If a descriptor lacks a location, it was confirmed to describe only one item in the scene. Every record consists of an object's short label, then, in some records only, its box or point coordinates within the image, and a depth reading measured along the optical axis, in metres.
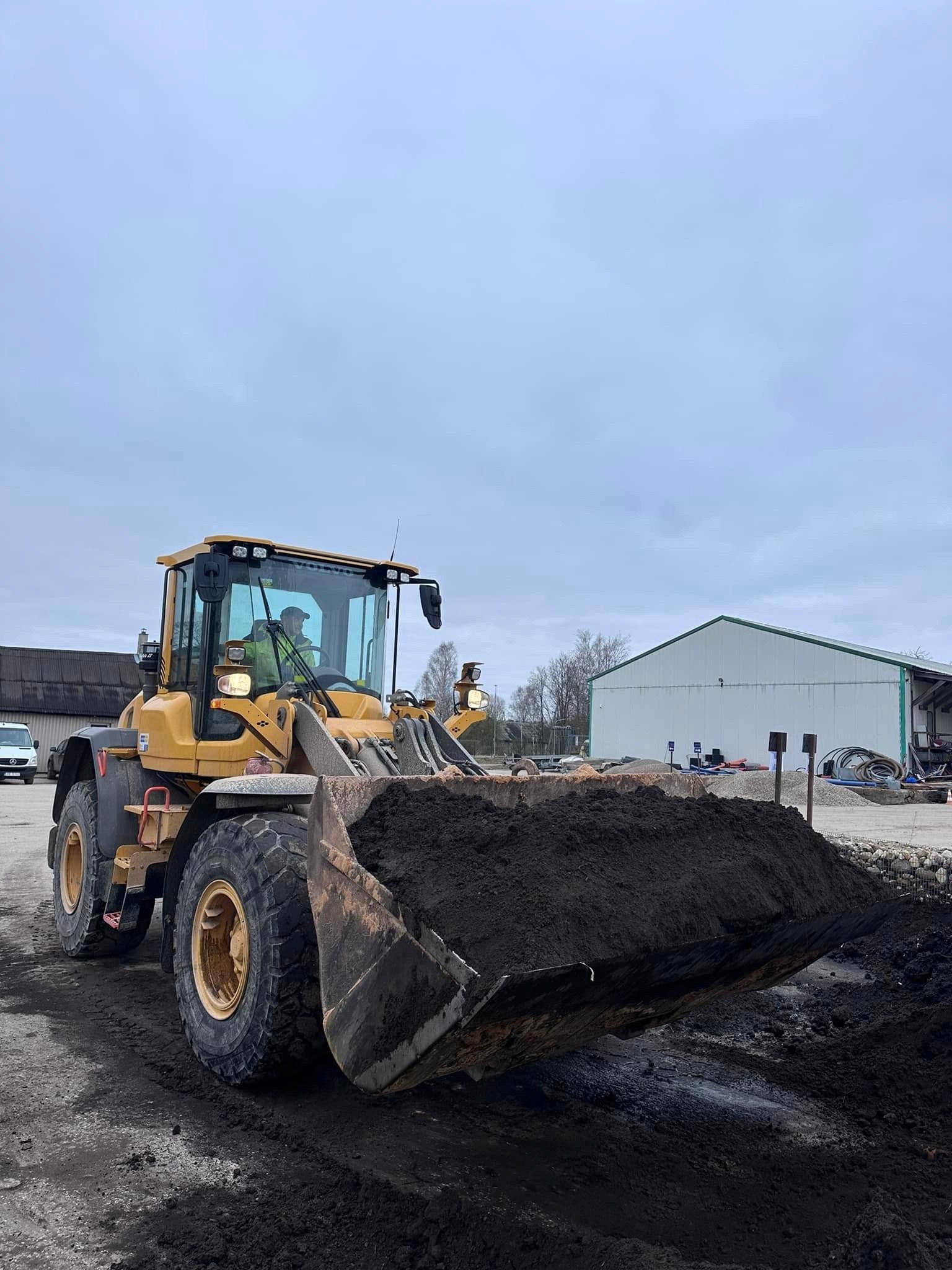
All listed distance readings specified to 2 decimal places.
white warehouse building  32.44
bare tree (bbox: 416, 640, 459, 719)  74.25
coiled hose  29.73
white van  27.84
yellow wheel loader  3.23
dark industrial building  35.59
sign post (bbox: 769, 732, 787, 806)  10.76
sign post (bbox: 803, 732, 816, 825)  10.83
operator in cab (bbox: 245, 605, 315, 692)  5.70
